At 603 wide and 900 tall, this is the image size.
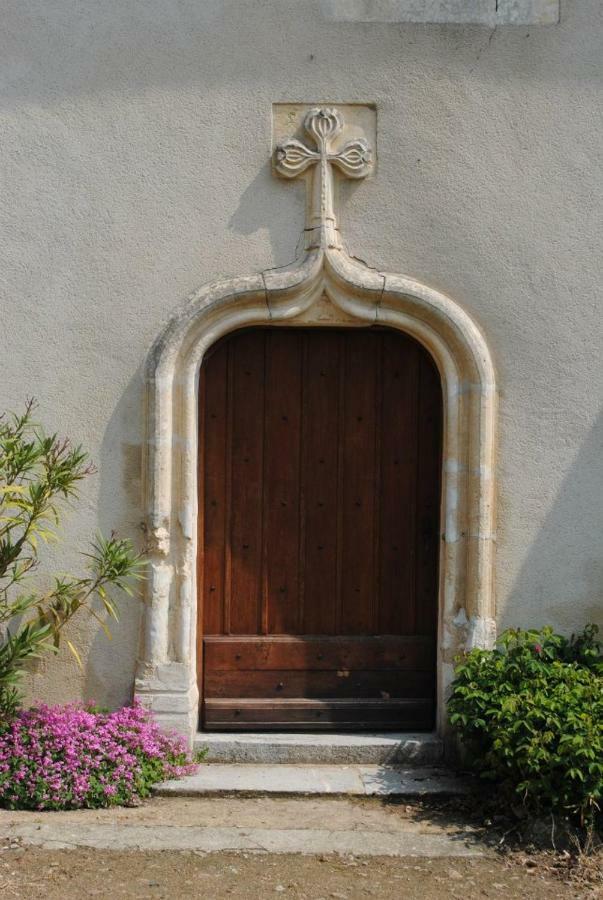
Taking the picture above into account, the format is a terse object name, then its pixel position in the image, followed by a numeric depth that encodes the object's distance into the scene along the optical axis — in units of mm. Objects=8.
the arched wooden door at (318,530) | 5105
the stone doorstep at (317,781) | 4609
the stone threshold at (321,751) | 4945
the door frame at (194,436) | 4844
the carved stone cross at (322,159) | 4859
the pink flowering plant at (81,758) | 4434
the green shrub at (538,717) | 4094
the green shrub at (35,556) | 4547
